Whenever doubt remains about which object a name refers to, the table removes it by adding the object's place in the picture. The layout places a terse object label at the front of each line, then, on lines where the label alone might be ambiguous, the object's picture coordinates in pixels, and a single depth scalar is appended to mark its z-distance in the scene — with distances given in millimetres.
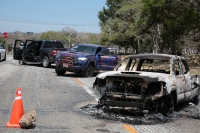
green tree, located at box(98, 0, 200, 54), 38791
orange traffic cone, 9777
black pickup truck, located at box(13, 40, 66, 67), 34154
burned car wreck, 11299
